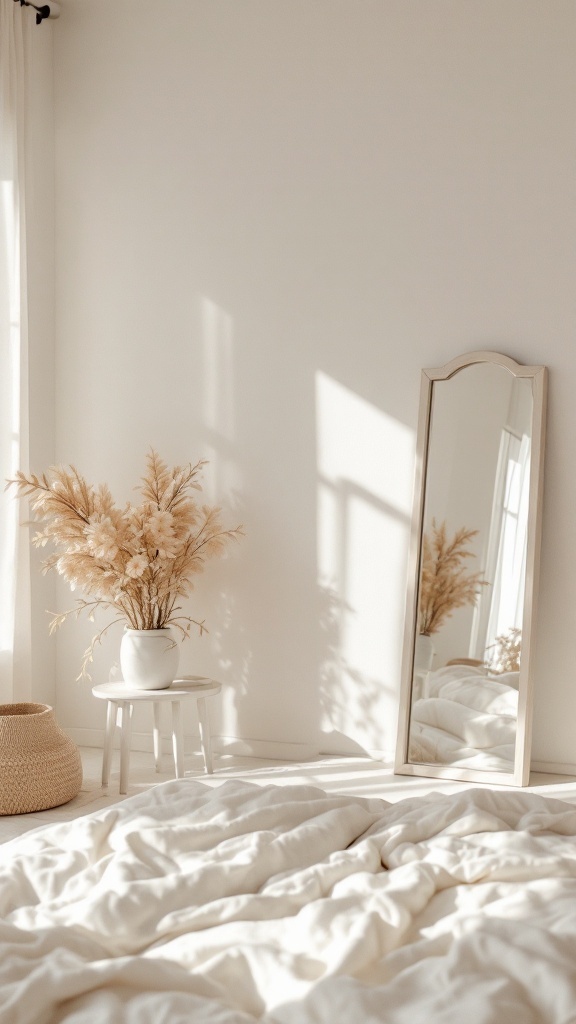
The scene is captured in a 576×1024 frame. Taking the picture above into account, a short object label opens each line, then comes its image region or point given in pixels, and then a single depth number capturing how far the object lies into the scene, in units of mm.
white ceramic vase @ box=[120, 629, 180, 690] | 4074
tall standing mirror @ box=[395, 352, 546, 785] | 3959
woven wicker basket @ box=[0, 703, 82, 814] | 3627
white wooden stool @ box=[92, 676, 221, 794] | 3951
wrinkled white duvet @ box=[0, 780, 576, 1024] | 1396
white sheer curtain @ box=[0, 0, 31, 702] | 4438
